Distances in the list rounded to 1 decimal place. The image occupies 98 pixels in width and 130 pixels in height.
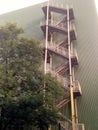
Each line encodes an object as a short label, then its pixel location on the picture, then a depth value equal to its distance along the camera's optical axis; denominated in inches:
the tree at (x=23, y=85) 486.9
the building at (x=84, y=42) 667.4
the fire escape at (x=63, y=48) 661.9
